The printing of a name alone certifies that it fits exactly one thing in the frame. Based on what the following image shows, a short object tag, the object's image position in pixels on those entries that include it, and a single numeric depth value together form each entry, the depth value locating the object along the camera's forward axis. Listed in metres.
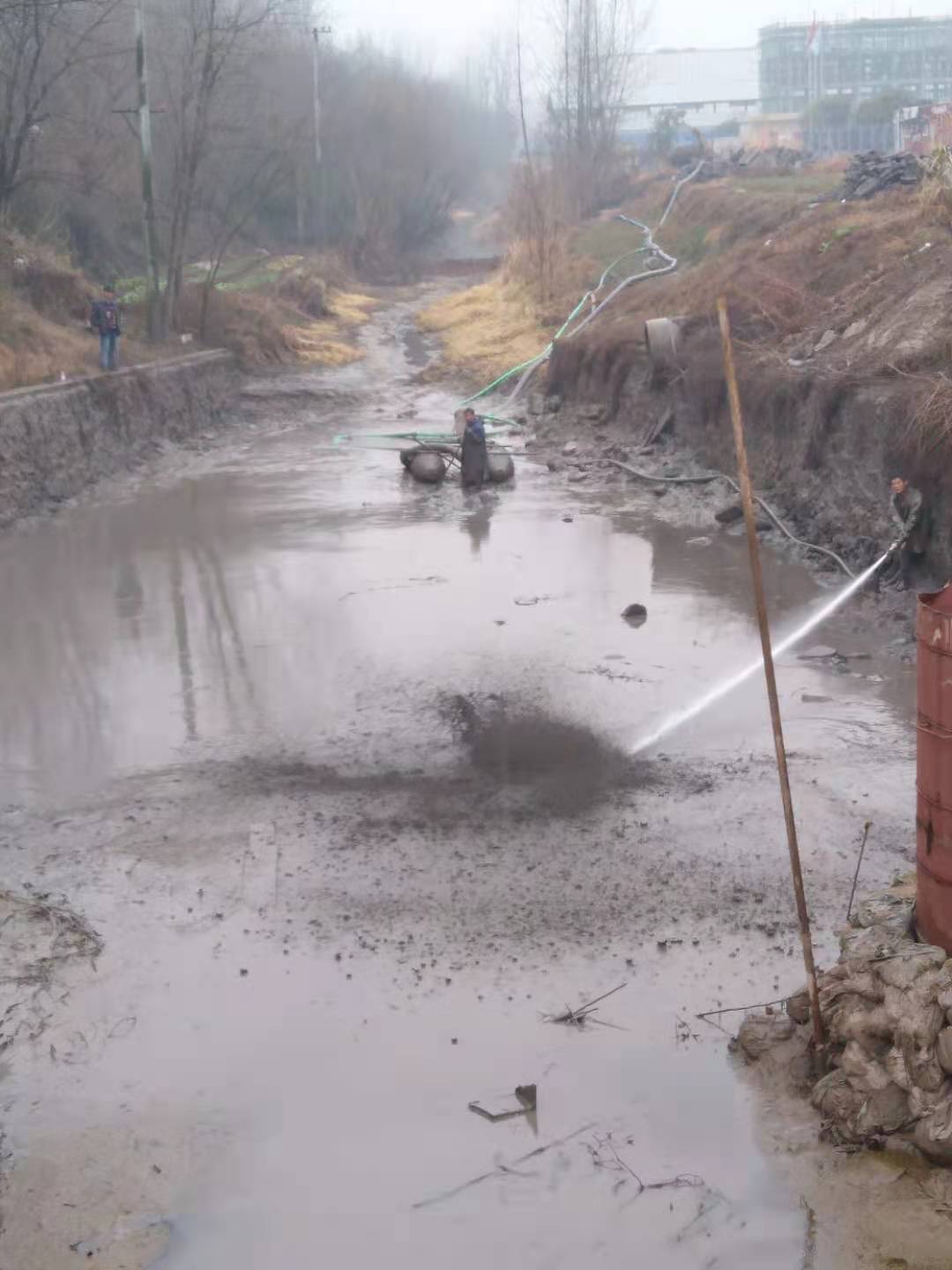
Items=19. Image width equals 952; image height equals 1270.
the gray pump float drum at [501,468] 20.59
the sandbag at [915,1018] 5.14
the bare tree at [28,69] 26.22
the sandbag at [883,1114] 5.15
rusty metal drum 5.19
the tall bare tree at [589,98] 54.31
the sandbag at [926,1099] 5.05
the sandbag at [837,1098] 5.29
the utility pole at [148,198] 27.44
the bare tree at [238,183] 43.44
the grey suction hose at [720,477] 14.67
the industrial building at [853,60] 83.25
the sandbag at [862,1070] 5.23
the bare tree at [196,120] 30.41
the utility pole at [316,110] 55.97
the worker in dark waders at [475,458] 20.05
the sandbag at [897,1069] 5.15
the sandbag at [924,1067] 5.09
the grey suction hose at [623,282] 29.44
